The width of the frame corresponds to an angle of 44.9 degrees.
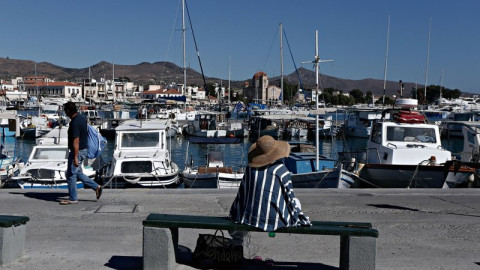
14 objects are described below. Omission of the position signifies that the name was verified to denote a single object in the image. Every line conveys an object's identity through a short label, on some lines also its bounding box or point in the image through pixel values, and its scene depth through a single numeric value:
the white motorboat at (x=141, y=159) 19.94
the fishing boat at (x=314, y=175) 18.34
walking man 10.30
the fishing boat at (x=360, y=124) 69.88
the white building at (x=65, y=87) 197.73
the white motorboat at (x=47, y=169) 19.58
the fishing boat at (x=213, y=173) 21.07
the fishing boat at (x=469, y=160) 17.06
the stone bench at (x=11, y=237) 6.74
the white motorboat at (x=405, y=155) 18.06
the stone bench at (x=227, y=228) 6.33
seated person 6.39
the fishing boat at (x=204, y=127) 61.55
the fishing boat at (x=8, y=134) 59.69
